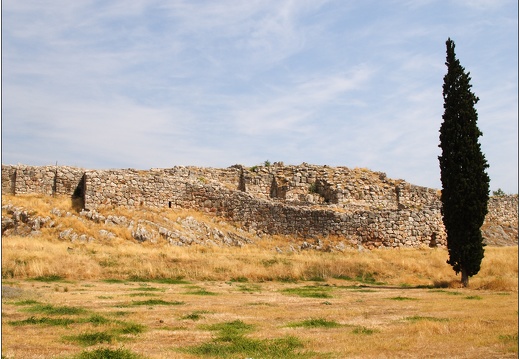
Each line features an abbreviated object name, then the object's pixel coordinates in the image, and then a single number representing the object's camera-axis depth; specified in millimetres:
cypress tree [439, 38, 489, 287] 23578
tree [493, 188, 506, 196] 57722
